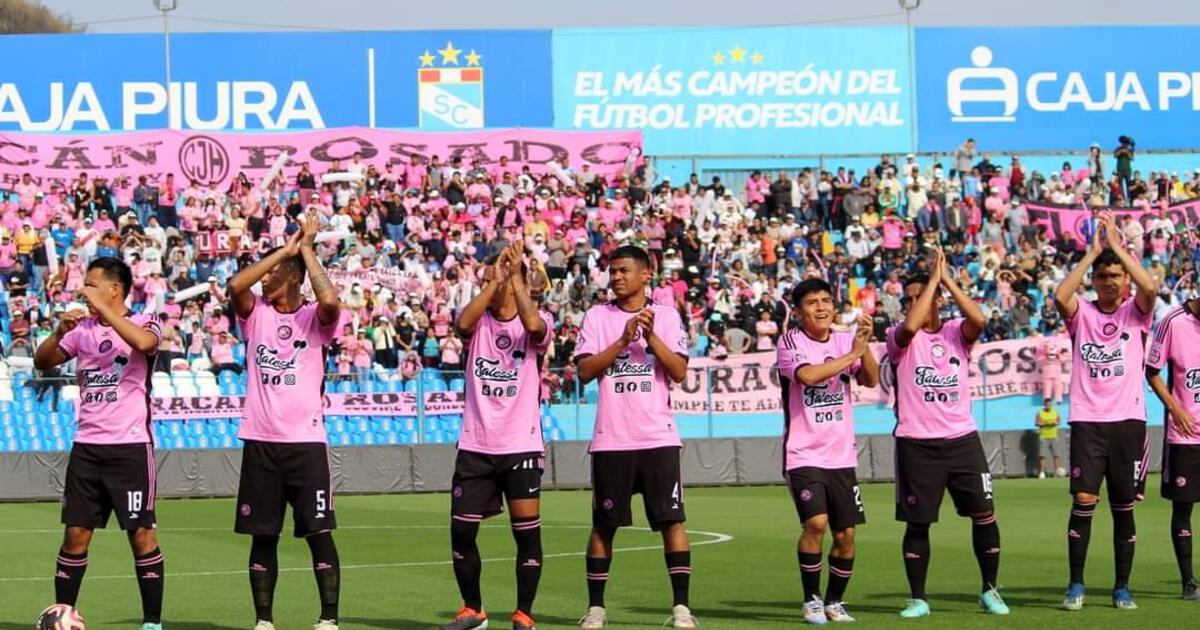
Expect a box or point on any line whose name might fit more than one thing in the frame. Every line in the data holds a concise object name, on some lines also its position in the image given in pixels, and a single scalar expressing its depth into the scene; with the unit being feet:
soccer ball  35.29
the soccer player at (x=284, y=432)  37.47
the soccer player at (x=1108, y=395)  42.60
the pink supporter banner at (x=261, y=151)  136.05
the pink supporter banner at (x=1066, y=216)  140.87
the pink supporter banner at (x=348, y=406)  102.73
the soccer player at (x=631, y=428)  39.50
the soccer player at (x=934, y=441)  41.34
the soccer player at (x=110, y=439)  37.73
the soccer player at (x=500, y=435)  38.73
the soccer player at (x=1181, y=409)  43.96
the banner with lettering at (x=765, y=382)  108.68
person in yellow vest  110.93
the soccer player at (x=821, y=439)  40.29
